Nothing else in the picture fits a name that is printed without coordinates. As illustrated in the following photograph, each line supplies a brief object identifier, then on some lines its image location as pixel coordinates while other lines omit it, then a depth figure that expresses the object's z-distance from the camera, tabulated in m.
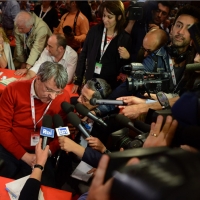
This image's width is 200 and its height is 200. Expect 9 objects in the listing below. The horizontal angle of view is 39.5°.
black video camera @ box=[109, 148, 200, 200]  0.58
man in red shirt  2.11
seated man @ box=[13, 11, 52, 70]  3.40
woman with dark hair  2.90
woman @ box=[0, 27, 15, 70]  3.30
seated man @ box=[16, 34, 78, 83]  3.07
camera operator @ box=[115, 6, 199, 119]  2.12
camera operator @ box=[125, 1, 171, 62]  3.04
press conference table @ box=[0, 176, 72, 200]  1.61
